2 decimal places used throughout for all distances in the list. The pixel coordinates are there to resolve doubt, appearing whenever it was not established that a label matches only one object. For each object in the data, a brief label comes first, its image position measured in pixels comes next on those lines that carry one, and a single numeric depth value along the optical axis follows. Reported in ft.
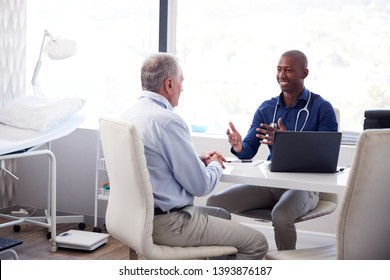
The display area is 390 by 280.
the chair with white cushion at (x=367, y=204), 6.38
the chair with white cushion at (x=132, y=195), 7.28
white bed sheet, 11.62
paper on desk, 9.03
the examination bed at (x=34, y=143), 11.68
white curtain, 14.74
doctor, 9.39
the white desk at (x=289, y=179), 7.64
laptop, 7.98
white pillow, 12.50
